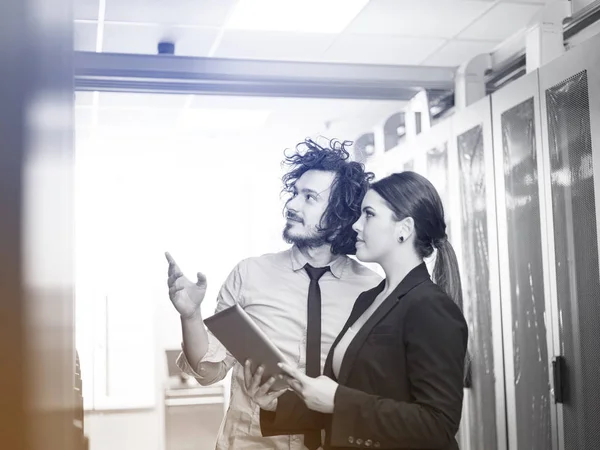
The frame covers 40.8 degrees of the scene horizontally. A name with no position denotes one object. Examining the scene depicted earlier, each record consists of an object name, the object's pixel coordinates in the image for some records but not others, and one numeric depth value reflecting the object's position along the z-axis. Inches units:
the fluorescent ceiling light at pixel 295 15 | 137.9
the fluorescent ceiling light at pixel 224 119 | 106.5
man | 97.1
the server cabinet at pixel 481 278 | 108.9
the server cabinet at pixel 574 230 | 94.9
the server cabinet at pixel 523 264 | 102.6
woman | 91.0
